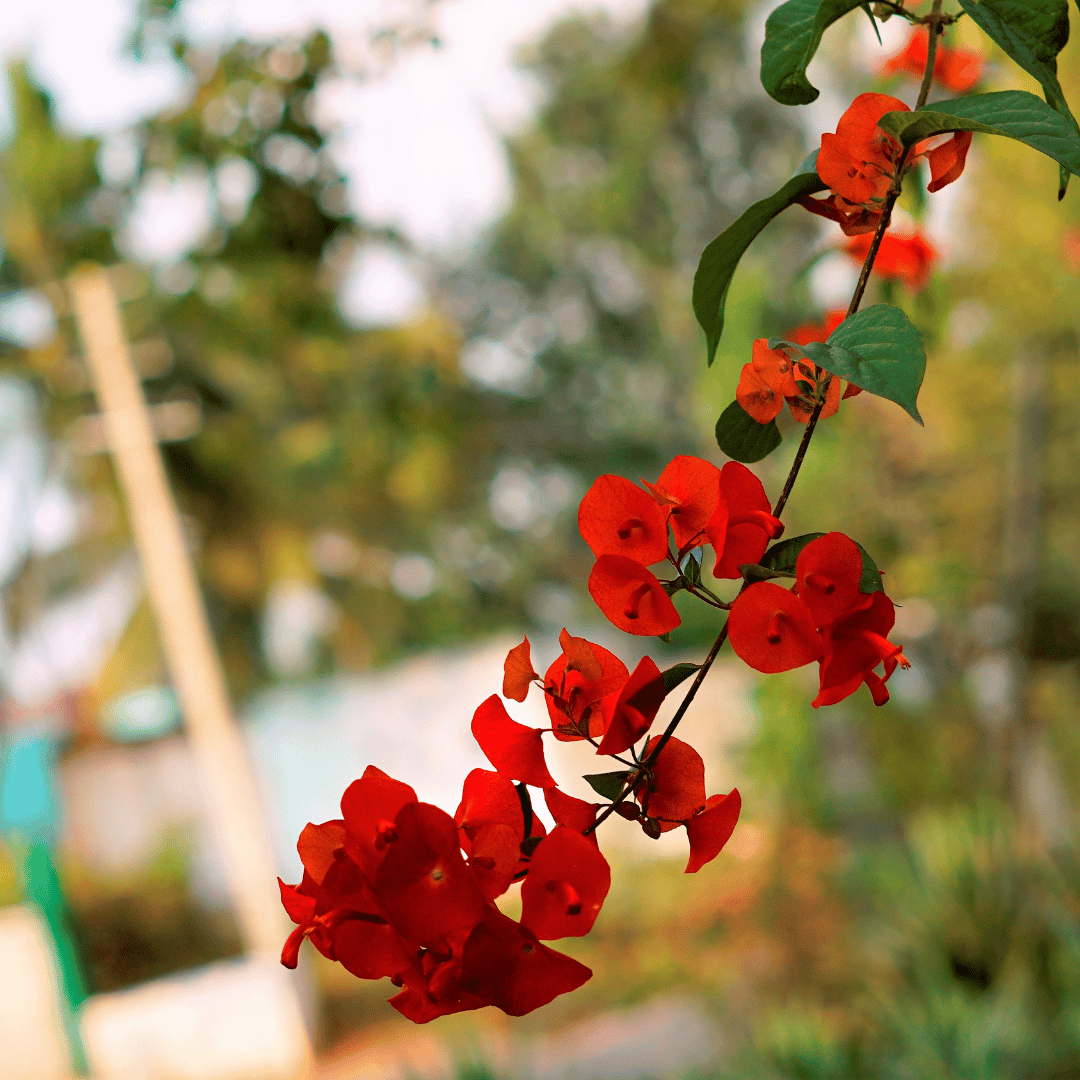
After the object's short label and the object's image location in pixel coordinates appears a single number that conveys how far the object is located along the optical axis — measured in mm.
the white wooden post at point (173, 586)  7875
